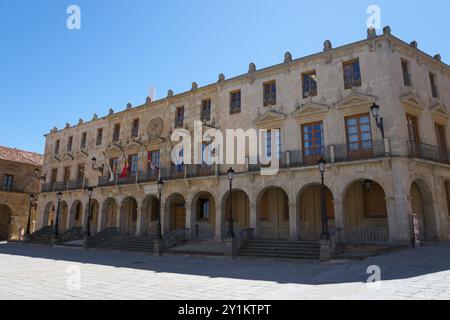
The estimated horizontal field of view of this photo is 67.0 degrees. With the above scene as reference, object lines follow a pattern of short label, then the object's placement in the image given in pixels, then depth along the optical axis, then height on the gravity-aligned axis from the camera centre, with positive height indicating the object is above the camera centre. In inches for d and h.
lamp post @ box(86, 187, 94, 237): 933.8 +9.7
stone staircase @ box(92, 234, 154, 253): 820.0 -34.2
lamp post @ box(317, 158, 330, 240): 545.0 +9.4
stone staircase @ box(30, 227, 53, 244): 1107.9 -20.5
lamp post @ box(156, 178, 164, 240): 758.5 +15.9
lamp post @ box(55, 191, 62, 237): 1039.5 +12.8
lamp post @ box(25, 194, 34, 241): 1140.5 -13.4
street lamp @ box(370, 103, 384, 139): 562.9 +189.0
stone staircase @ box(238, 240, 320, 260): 589.9 -38.5
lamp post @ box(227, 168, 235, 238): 656.4 -4.6
